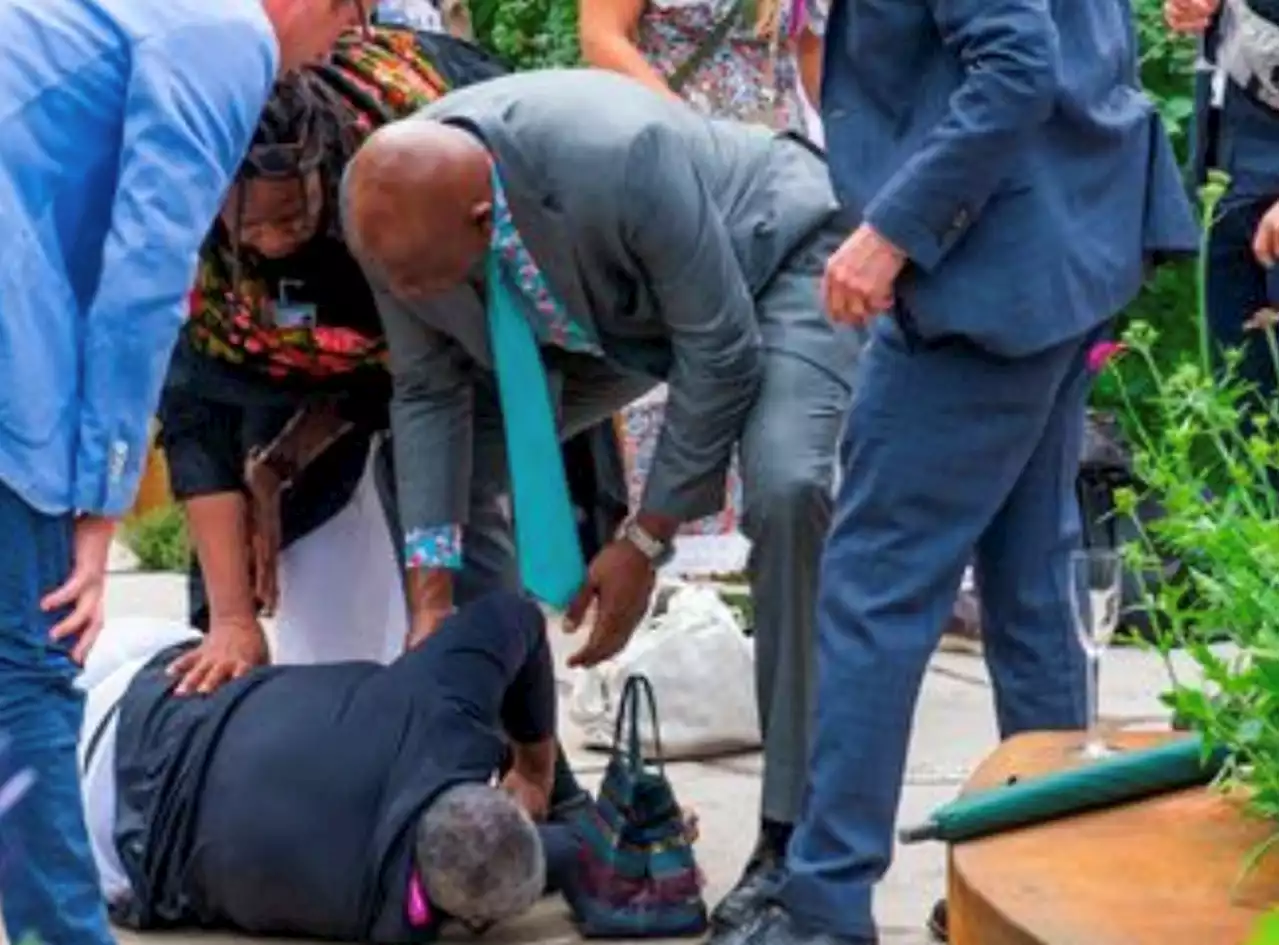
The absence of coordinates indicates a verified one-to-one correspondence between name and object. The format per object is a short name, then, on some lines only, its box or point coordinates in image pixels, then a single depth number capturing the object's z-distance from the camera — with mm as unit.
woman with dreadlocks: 8301
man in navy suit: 6940
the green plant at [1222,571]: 4220
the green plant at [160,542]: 15629
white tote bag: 10268
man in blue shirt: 6015
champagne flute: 6417
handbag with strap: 8308
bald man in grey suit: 7821
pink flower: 7453
